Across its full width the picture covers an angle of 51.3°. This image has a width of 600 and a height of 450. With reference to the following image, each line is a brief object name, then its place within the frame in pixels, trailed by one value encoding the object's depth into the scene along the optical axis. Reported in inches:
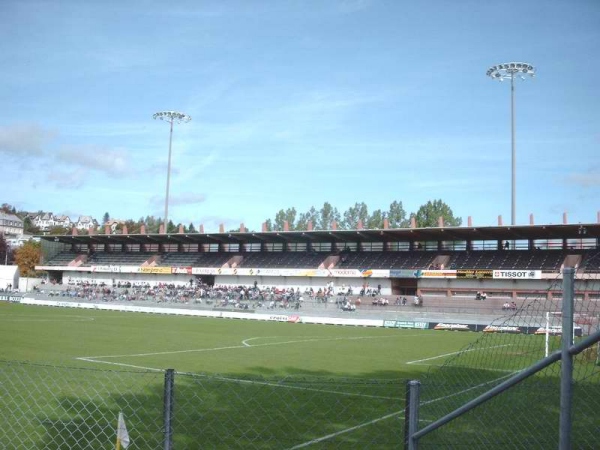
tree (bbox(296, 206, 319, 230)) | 5404.0
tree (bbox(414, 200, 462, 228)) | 4320.9
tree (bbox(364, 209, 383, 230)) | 5067.4
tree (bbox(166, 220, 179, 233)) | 6045.3
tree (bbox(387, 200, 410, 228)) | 4913.9
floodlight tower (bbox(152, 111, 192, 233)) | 3036.4
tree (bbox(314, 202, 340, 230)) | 5444.4
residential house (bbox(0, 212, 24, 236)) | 6752.0
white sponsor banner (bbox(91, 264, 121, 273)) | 3021.7
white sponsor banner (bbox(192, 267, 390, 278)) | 2401.6
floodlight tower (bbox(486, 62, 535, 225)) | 2154.3
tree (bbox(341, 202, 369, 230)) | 5348.4
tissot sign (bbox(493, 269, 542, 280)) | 2063.2
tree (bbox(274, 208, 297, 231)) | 5147.6
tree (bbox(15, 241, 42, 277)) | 4347.9
